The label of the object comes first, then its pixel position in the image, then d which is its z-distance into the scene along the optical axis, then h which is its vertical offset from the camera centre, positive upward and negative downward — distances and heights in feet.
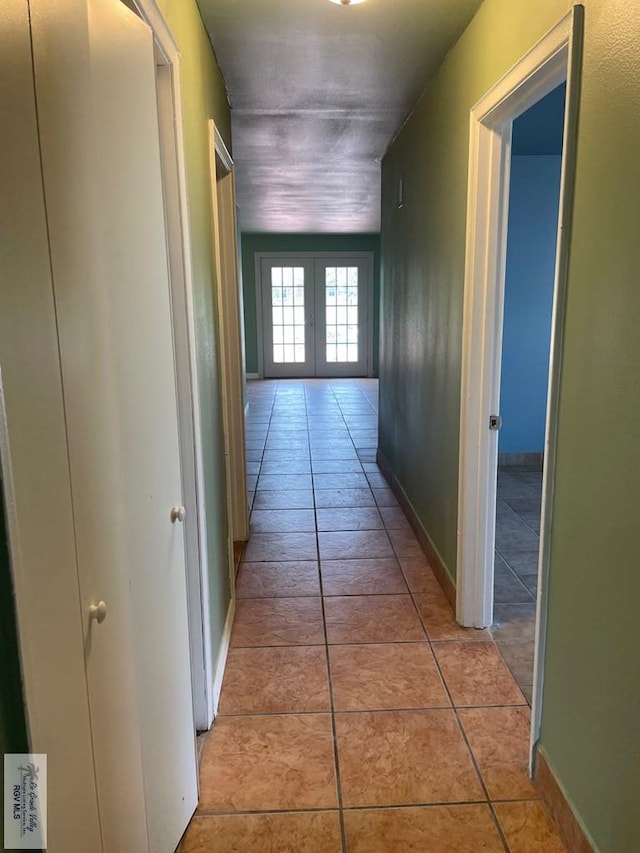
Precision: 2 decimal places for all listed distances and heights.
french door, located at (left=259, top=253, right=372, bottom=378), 34.19 +0.17
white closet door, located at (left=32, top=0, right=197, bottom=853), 3.07 -0.46
